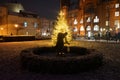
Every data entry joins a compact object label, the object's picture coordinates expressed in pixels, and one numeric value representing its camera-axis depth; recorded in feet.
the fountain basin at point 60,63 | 31.86
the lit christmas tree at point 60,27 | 80.20
